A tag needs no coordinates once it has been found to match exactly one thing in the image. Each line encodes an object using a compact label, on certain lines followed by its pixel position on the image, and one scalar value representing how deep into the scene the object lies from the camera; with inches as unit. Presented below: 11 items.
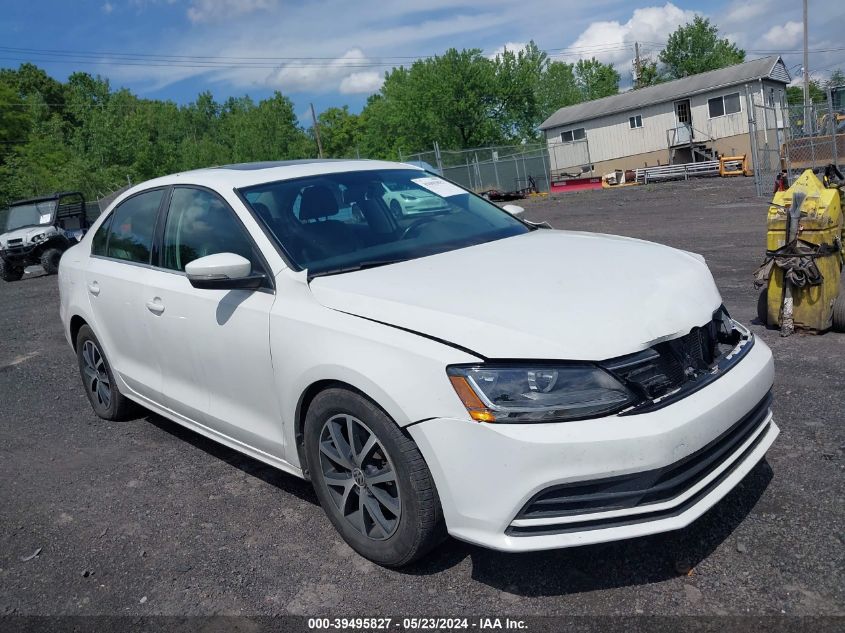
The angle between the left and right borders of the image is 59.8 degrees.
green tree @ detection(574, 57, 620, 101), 3299.7
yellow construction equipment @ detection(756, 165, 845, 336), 218.5
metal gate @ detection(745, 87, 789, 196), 703.7
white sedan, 101.5
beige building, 1492.4
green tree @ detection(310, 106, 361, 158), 3580.2
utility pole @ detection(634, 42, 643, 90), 2495.0
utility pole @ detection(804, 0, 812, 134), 1431.6
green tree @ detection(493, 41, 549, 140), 2315.5
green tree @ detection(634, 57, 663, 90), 2918.3
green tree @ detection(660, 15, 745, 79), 2878.9
